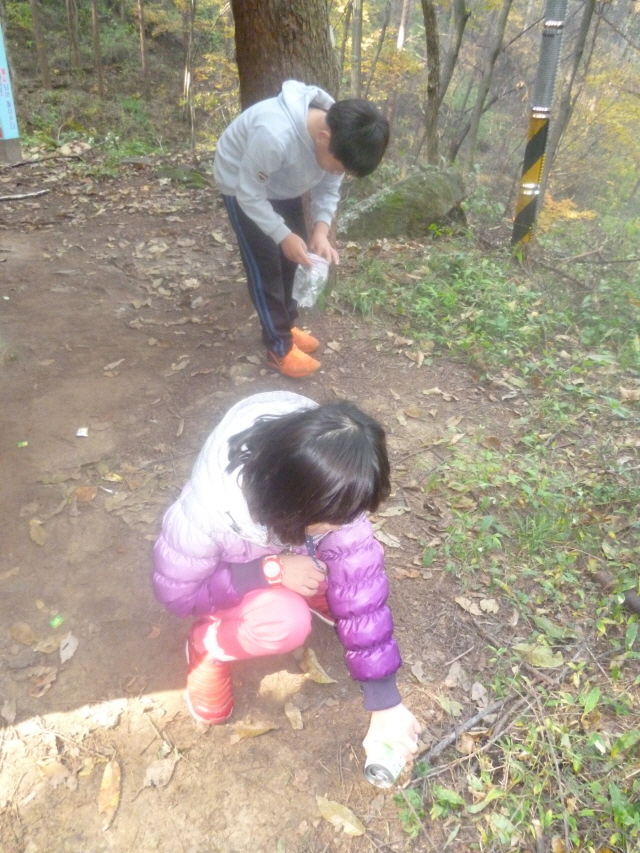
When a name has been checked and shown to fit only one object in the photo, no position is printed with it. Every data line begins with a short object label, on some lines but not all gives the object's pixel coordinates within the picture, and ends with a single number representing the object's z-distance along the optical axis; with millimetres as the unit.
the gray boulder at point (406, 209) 5645
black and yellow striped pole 4395
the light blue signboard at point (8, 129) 5445
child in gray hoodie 2674
